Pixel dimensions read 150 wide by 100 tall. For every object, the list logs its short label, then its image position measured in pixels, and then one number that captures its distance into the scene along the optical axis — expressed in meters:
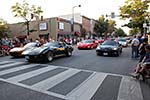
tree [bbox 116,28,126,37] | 68.23
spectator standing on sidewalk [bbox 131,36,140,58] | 8.08
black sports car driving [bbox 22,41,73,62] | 7.04
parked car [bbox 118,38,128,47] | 17.00
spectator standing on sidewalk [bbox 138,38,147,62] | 5.85
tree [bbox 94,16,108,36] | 38.31
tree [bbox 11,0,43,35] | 21.61
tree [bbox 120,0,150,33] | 22.60
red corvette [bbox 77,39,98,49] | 14.10
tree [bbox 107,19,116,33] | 43.06
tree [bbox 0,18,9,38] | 28.44
